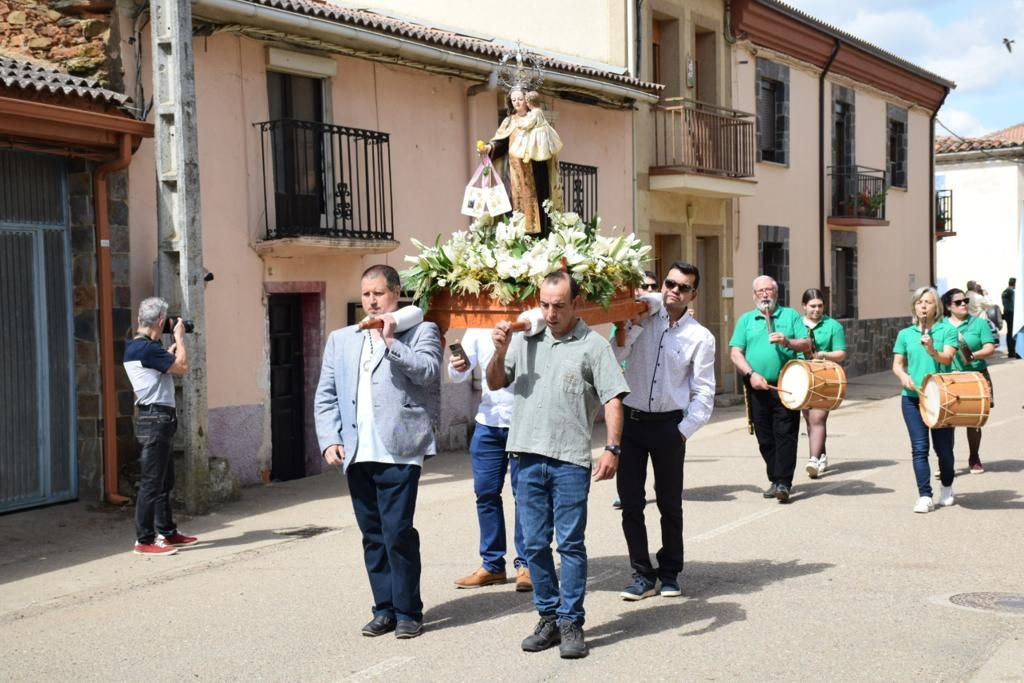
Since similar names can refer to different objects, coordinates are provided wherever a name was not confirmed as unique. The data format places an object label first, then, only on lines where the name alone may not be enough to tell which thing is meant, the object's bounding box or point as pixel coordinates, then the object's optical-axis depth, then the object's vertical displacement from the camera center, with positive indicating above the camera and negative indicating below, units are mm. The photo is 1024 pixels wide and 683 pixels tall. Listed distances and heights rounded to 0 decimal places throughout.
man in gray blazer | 5996 -634
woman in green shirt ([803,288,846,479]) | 11023 -528
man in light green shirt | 5789 -687
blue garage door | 9852 -232
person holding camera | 8664 -805
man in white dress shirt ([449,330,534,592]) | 6734 -969
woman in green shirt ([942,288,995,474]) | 10055 -400
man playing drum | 10031 -626
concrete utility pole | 10180 +784
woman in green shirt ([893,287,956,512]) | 9344 -609
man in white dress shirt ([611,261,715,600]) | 6758 -652
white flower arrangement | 6172 +171
